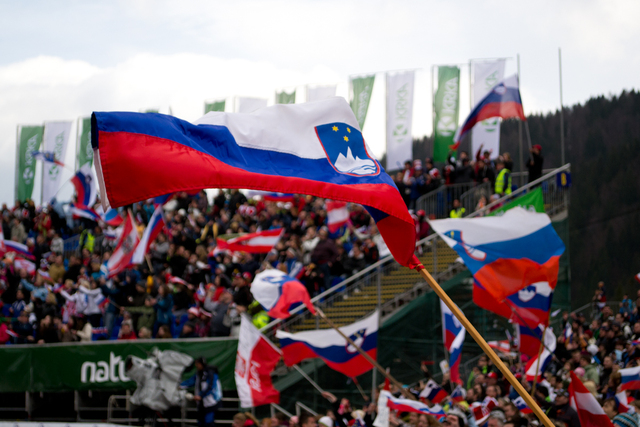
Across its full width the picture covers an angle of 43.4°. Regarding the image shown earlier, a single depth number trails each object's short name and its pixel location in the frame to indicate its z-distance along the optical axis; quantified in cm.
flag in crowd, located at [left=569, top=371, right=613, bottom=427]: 831
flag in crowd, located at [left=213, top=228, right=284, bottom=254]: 2038
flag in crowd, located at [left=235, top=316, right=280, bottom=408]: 1534
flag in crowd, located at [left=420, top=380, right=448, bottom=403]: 1432
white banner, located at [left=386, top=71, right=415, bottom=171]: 2939
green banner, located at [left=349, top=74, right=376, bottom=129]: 3262
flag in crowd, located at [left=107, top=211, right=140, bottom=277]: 2045
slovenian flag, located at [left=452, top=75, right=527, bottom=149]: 2164
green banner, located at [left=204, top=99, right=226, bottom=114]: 3947
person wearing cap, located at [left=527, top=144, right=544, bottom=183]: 2150
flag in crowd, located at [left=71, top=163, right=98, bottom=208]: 2555
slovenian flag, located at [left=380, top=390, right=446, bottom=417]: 1170
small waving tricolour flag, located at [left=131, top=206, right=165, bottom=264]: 2028
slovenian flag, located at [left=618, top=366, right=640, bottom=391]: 1179
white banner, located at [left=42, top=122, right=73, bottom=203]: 3994
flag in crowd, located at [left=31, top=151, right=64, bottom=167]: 3138
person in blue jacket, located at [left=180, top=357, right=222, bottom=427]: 1622
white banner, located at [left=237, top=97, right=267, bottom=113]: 3788
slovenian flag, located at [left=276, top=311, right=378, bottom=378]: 1524
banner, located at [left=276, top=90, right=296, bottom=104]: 3794
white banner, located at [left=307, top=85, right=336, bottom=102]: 3606
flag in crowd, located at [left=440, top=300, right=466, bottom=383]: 1427
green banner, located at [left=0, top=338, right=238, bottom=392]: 1788
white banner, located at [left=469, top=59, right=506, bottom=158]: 2823
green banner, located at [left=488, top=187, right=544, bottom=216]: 1456
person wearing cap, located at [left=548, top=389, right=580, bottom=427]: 1090
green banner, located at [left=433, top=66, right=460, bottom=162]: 2800
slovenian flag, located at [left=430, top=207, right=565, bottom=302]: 1181
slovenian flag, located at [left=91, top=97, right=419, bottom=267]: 596
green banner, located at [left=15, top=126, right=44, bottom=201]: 4122
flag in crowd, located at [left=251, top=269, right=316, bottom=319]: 1521
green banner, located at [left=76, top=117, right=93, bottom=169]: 4129
